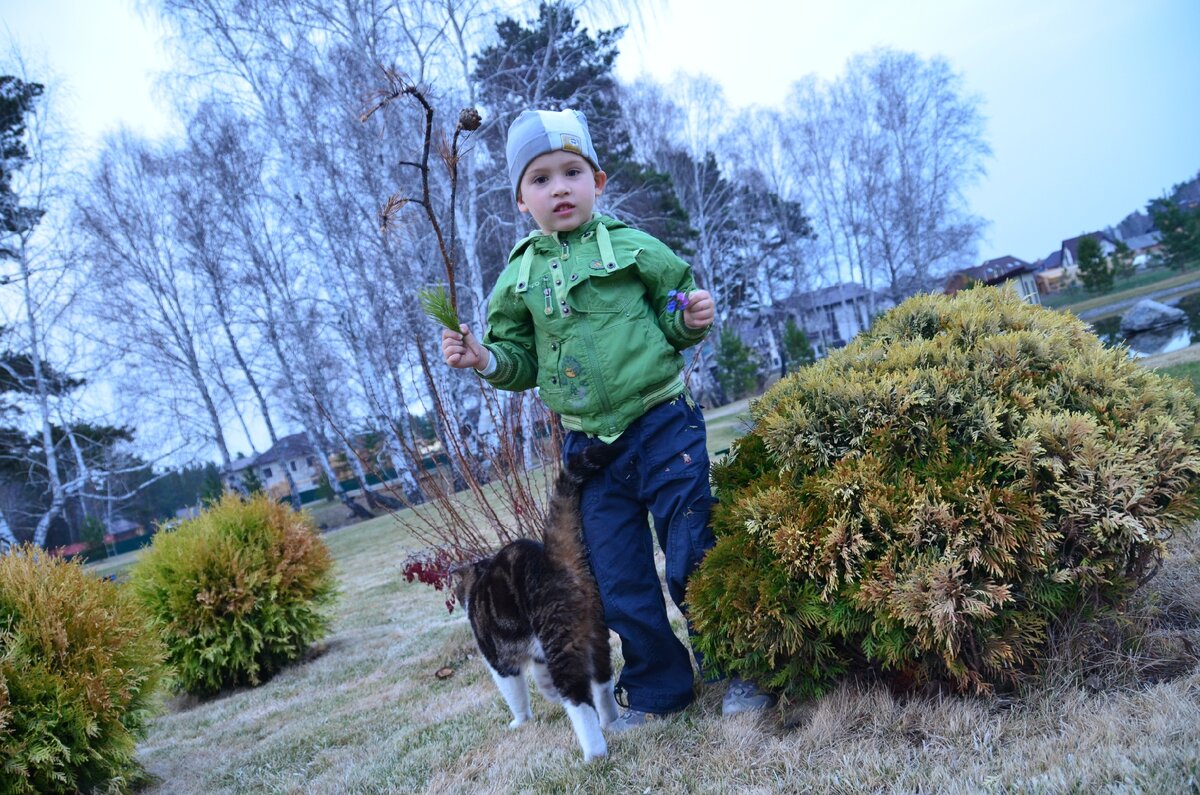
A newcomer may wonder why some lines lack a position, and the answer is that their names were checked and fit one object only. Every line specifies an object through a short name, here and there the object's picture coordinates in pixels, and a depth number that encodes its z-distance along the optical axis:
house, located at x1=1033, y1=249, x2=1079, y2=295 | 32.34
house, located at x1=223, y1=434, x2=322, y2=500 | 21.86
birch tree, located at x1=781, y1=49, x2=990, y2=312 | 25.27
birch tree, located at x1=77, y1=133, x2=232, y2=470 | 17.27
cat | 2.44
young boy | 2.52
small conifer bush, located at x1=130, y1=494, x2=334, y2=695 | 4.68
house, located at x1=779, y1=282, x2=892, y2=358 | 31.86
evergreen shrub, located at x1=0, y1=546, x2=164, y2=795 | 2.67
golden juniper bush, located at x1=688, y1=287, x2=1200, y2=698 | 1.94
